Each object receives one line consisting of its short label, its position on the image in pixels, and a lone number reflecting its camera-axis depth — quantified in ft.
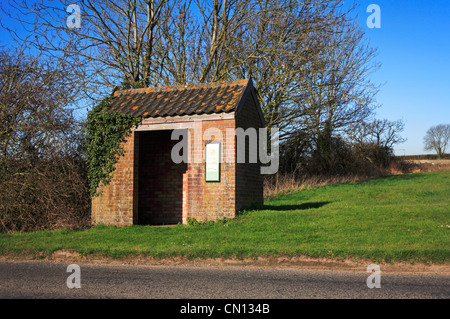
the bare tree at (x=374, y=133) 113.79
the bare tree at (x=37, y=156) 45.09
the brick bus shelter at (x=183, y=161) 42.32
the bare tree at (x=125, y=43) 66.33
